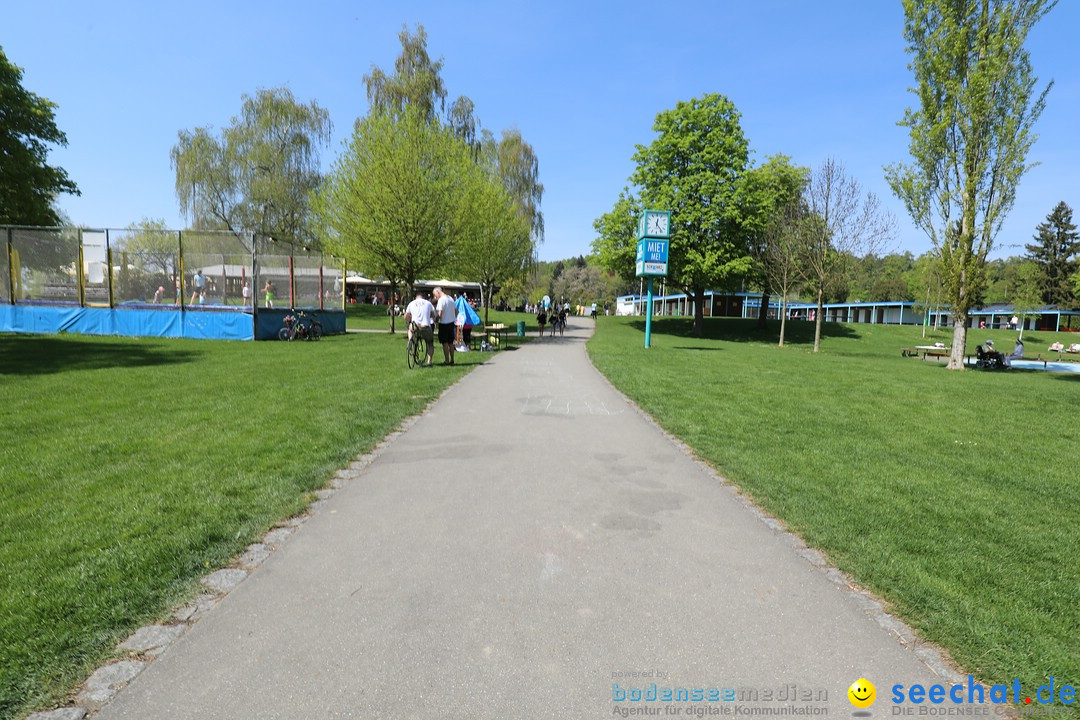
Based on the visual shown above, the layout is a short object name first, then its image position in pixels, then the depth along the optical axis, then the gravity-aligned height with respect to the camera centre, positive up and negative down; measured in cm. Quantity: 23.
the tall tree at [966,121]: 1958 +693
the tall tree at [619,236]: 3534 +451
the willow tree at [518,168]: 4119 +995
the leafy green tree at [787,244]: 2911 +357
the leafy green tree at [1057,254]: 6450 +776
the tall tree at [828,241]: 2773 +361
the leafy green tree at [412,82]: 3020 +1178
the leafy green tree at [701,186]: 3316 +741
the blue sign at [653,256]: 2275 +212
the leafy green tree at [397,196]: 2136 +403
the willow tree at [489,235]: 2375 +368
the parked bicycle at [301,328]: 2108 -106
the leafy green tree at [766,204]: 3173 +632
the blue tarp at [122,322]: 2052 -96
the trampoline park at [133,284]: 2050 +40
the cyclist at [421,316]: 1325 -30
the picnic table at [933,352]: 2439 -149
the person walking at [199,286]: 2072 +40
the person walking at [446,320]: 1373 -39
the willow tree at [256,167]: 3606 +827
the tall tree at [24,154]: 2538 +627
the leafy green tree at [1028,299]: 4256 +159
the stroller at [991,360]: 2077 -151
